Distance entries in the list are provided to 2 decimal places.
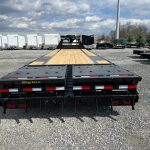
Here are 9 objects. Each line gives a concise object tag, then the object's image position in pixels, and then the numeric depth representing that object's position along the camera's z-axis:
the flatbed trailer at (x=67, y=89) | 3.66
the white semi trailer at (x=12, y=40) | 31.23
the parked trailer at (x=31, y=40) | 31.40
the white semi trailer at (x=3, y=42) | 31.03
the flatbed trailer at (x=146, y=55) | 13.01
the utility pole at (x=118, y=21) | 30.21
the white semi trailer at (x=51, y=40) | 31.07
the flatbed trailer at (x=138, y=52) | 14.88
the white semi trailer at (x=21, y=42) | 31.36
